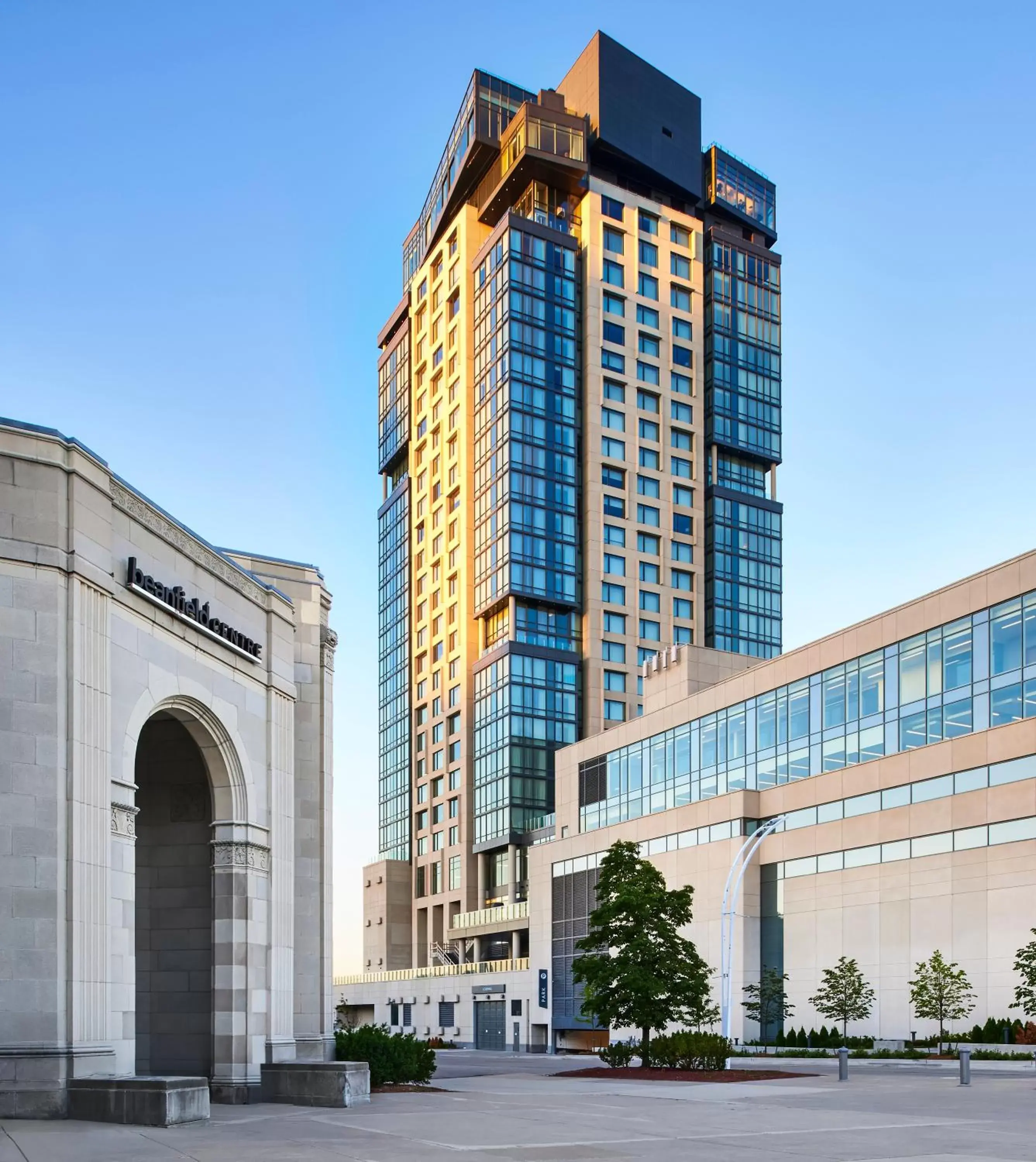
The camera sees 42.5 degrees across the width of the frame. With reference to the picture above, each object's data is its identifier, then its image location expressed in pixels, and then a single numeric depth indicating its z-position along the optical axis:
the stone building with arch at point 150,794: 22.38
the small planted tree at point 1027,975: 45.00
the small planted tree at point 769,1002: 60.44
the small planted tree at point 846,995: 55.16
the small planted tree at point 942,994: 49.28
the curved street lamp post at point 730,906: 51.31
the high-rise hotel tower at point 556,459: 109.62
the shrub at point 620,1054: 44.34
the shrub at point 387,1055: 32.84
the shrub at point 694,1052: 40.09
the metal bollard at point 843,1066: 35.12
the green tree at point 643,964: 43.22
